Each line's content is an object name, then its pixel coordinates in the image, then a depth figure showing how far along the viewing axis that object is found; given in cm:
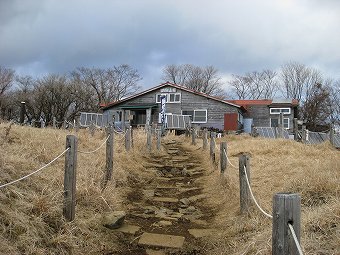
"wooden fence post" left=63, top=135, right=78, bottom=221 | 475
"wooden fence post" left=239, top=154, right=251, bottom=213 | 547
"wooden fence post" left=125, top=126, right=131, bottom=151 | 1086
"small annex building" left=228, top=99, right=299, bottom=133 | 3489
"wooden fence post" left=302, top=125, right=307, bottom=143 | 1911
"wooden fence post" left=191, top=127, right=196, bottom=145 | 1717
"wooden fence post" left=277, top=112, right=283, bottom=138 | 1967
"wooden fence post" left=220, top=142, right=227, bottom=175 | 800
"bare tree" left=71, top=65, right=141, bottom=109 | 5300
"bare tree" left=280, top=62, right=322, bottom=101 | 5674
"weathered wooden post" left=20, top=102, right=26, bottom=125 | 2316
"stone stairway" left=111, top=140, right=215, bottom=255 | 480
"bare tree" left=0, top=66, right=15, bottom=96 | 4628
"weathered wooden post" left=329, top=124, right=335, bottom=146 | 1716
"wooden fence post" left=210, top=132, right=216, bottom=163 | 1035
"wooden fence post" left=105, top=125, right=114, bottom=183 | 749
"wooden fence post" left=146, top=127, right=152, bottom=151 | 1318
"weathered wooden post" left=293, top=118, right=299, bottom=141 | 2158
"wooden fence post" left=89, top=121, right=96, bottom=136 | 1226
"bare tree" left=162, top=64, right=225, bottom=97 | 5972
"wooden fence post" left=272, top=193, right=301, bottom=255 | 251
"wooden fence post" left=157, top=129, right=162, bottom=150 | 1439
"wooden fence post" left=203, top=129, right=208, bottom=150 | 1391
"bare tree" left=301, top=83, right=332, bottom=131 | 4769
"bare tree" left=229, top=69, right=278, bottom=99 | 6169
